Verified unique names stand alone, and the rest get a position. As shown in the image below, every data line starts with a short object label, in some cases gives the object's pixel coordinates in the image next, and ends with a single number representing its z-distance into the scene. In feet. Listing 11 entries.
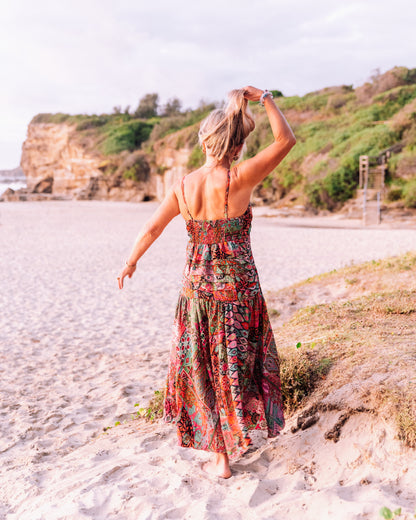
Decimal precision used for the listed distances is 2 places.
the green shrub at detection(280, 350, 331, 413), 10.96
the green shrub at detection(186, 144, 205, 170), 112.16
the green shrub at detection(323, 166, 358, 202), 78.59
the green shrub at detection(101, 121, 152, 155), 139.23
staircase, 68.03
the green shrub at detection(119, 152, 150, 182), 125.70
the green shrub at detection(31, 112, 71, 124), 158.30
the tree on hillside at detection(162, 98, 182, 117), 180.75
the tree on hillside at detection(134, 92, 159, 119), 178.29
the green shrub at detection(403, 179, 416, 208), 69.05
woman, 8.34
